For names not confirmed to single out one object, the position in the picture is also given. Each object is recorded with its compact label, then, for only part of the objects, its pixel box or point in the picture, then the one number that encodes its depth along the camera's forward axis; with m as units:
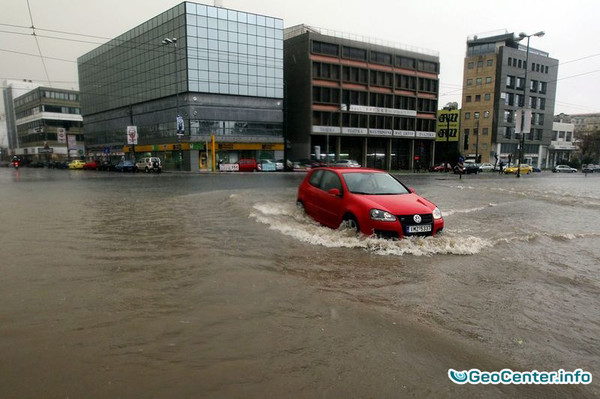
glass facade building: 47.97
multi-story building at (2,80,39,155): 110.44
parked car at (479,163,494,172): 56.55
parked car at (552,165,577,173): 63.58
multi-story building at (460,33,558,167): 72.69
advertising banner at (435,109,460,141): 64.75
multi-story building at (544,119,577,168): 85.88
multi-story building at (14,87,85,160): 90.00
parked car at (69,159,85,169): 59.44
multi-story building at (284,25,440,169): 54.56
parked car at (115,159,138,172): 45.16
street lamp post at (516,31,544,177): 32.62
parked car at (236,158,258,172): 45.53
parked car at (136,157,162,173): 43.62
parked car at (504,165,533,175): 50.31
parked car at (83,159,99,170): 56.35
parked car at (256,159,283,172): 46.06
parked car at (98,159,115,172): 49.45
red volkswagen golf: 7.11
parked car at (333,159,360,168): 36.72
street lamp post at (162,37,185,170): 47.22
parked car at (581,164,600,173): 66.56
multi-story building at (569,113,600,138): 125.21
